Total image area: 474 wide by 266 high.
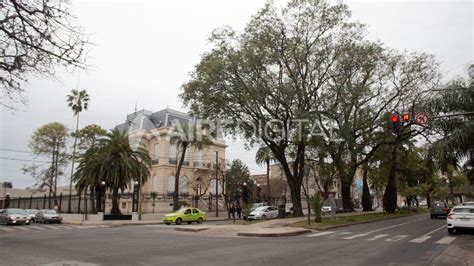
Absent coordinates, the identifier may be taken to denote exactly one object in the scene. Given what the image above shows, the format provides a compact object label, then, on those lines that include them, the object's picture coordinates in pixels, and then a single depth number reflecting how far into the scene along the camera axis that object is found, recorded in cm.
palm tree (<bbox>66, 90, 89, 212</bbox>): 5081
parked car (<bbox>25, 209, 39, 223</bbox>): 3697
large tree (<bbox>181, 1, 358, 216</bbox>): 2573
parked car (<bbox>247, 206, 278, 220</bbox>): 3422
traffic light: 1666
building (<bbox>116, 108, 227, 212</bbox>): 5394
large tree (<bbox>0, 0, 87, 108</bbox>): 945
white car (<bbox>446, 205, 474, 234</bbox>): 1653
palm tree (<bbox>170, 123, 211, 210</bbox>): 4019
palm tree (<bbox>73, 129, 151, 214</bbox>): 3853
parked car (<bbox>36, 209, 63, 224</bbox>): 3450
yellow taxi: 3188
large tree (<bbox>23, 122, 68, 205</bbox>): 4719
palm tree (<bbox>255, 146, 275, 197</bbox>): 4607
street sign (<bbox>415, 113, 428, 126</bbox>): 1711
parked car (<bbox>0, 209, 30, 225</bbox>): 3145
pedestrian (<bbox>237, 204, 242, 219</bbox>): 3966
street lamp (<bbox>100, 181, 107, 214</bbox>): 3832
